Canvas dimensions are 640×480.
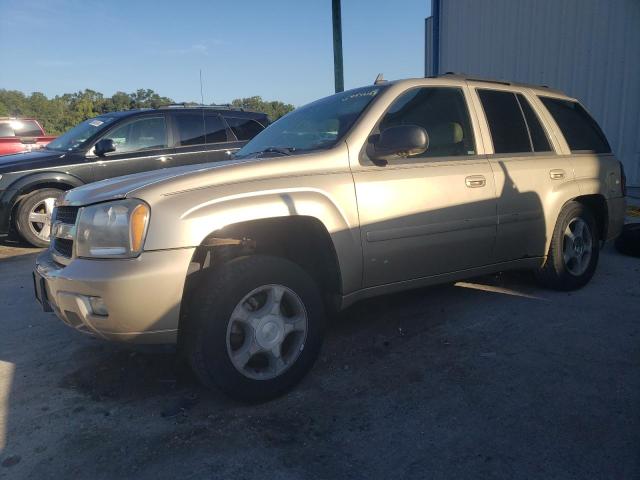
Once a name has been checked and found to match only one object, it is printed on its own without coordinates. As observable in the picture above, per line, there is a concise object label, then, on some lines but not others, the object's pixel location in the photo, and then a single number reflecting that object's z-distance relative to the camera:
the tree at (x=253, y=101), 32.69
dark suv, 6.57
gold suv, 2.42
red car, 11.62
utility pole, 9.16
